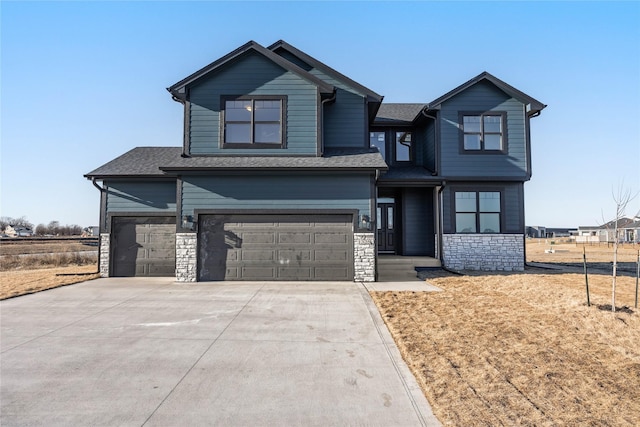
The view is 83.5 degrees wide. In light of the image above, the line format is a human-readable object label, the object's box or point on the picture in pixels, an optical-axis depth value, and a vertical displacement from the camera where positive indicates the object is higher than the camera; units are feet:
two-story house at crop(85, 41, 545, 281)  37.40 +5.58
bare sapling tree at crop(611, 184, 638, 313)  22.13 +0.79
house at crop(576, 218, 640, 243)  149.07 -1.82
